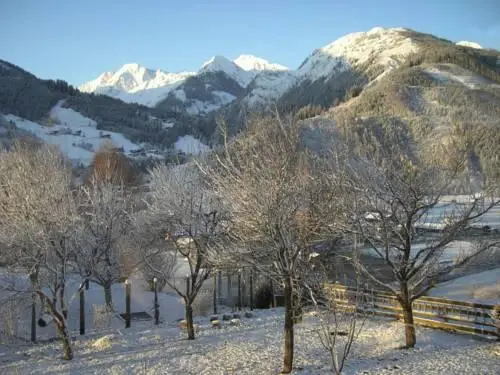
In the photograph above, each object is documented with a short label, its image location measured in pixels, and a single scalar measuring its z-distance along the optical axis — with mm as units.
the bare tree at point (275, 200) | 10391
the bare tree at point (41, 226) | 14672
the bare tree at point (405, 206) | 13156
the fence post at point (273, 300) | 22947
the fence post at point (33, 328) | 18641
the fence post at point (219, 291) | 27547
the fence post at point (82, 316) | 19058
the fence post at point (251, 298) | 23375
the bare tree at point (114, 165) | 54888
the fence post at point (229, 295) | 27056
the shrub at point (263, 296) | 25938
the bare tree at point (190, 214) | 15875
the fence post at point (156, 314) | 20656
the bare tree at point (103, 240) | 22797
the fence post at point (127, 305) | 19853
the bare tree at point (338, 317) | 8430
